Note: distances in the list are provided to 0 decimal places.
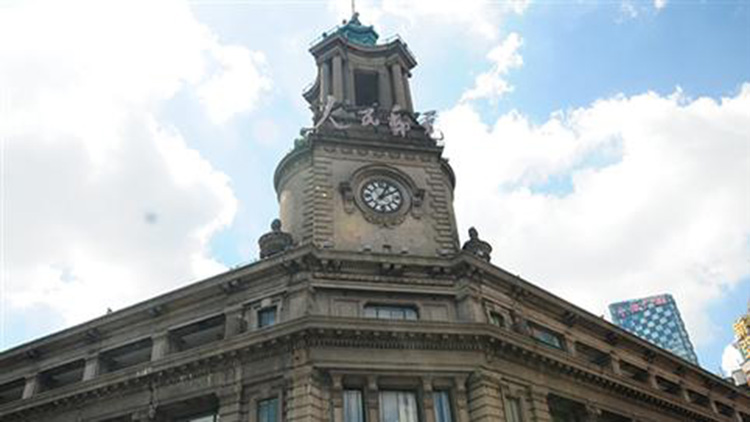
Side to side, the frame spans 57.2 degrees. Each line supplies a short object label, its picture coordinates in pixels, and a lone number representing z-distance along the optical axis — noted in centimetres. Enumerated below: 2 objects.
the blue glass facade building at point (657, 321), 18275
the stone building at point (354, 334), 2617
